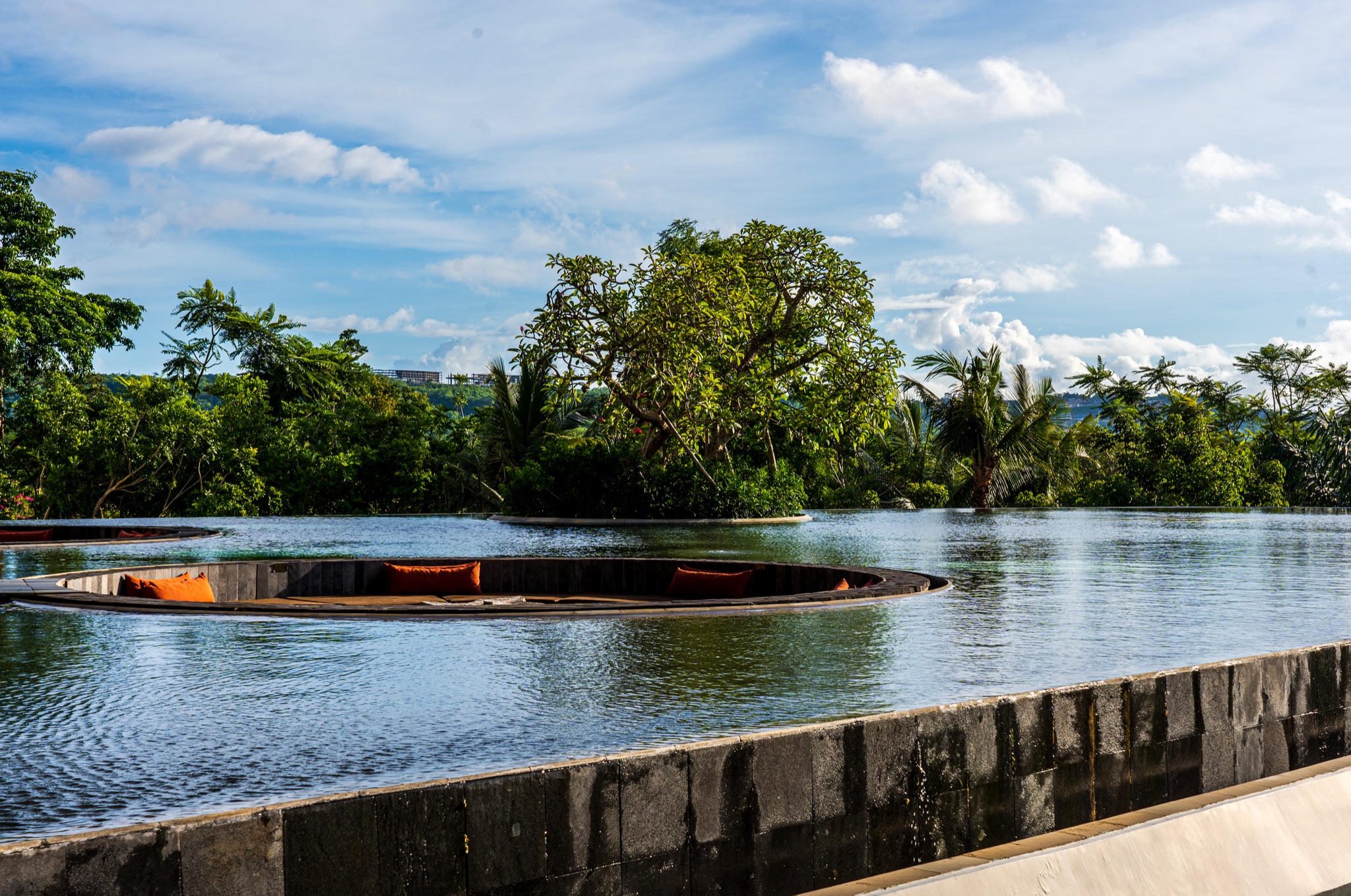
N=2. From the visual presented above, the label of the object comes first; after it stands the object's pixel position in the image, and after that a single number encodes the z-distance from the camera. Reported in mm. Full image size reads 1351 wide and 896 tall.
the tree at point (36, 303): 23922
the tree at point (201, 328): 32812
